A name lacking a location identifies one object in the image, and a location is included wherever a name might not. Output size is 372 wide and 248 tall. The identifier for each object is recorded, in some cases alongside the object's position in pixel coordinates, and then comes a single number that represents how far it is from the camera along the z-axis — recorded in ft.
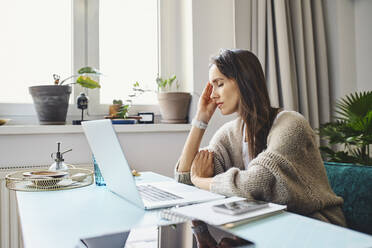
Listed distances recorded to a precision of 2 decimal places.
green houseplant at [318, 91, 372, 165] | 6.19
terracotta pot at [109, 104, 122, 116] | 6.97
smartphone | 2.21
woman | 3.26
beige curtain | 7.22
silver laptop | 2.60
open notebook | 2.07
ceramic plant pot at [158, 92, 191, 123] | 7.05
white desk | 1.83
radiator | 5.52
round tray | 3.47
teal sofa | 3.56
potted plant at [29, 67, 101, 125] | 6.06
